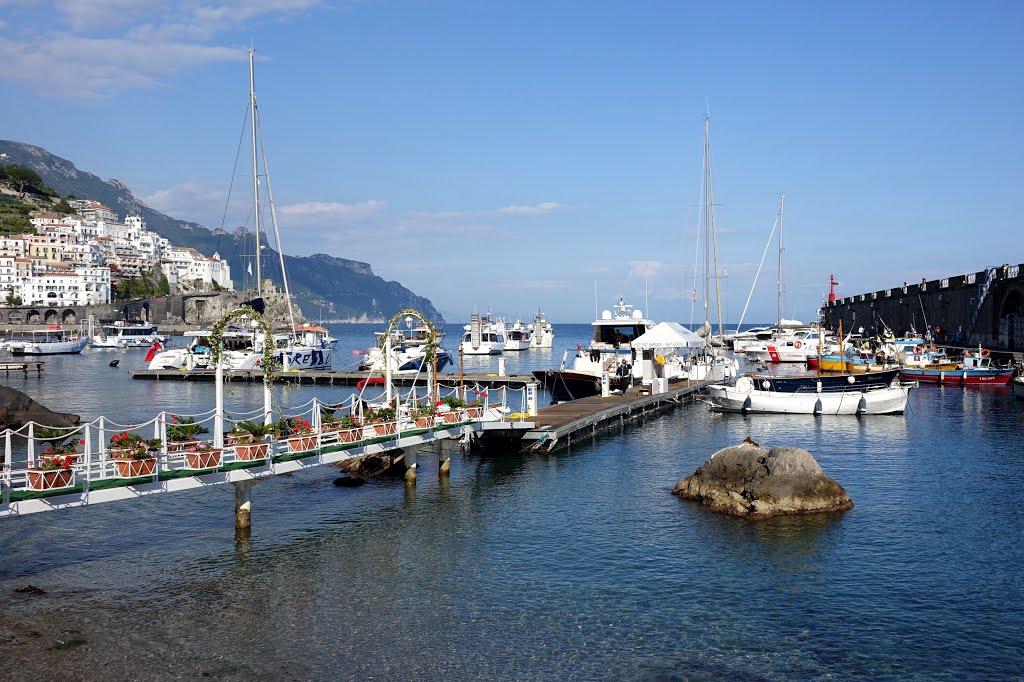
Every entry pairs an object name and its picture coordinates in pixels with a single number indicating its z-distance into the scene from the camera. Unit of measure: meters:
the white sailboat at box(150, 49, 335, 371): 86.25
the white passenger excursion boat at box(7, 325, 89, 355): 122.12
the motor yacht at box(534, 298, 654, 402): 58.47
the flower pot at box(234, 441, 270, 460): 22.42
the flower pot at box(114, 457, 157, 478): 19.84
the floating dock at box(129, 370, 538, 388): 72.62
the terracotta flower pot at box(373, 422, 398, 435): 27.67
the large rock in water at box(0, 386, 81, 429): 42.91
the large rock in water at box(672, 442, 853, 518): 25.81
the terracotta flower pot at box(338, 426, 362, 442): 26.12
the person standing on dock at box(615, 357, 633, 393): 56.03
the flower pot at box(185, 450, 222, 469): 21.17
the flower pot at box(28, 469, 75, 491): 18.45
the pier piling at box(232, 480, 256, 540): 23.25
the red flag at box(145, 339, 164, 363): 97.60
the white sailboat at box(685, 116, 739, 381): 65.50
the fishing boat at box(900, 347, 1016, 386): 68.25
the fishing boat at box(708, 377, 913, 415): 50.38
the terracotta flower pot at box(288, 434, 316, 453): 24.12
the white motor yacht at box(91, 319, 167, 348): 152.00
